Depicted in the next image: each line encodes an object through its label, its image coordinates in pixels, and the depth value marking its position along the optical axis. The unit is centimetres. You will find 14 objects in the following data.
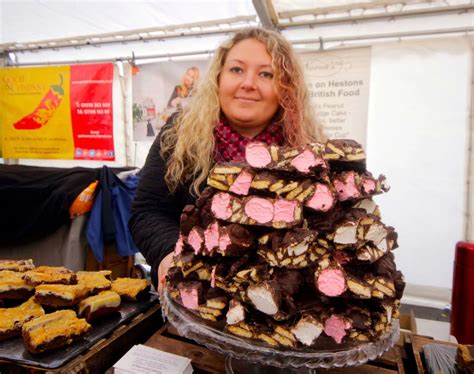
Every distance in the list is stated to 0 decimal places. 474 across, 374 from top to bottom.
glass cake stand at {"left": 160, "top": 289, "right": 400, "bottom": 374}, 74
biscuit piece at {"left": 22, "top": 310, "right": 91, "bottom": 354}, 93
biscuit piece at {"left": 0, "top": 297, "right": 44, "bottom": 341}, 100
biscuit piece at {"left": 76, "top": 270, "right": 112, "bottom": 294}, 125
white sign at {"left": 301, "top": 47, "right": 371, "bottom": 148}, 275
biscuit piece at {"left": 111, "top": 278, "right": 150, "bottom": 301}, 130
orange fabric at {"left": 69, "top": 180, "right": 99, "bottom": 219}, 277
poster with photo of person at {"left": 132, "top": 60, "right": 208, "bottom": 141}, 332
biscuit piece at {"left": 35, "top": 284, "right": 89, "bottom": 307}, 114
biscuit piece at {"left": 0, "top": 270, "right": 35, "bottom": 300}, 118
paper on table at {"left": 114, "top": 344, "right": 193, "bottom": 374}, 90
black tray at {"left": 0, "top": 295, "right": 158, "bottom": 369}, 90
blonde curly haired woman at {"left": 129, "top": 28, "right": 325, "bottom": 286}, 138
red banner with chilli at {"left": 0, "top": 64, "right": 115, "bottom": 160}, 365
